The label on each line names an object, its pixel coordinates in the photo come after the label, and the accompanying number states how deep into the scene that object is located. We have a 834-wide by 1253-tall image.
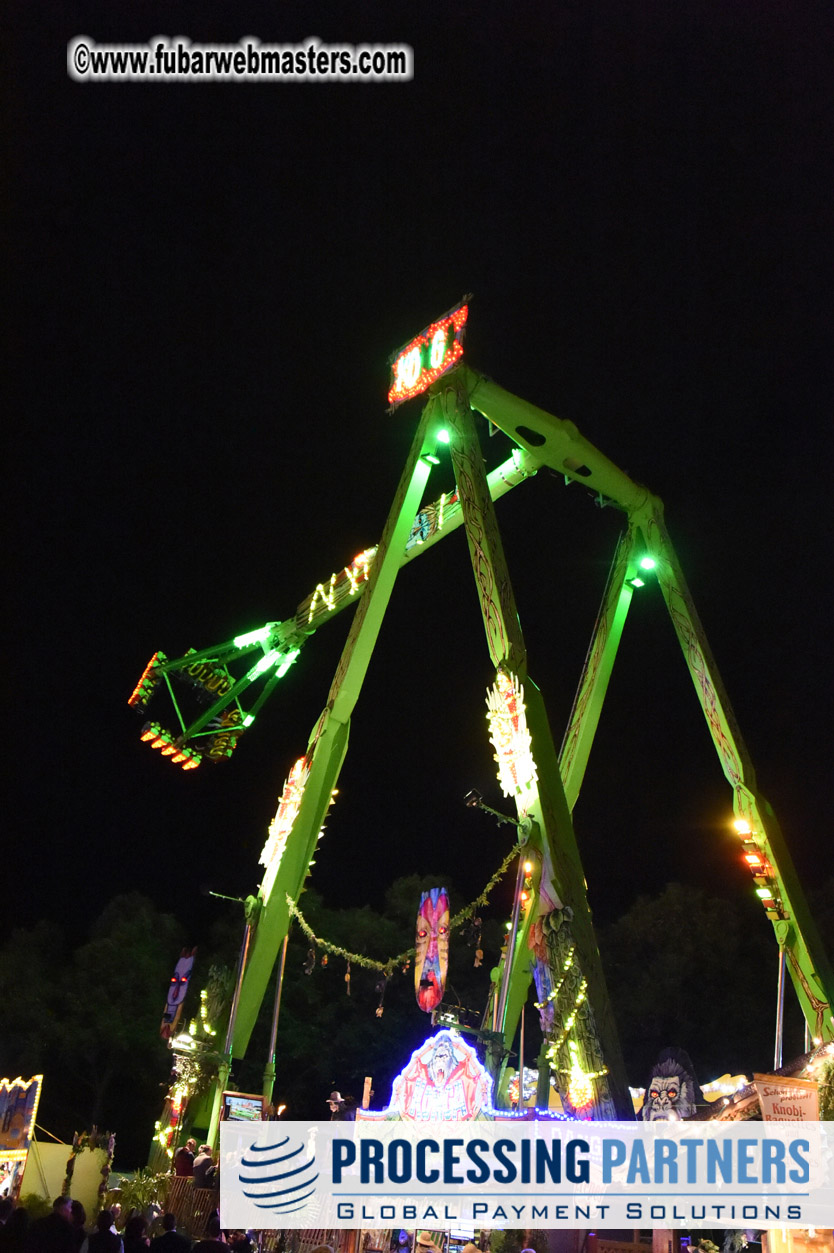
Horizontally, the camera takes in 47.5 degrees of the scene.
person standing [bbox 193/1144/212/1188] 14.09
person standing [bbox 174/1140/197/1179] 15.65
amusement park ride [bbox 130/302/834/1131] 13.96
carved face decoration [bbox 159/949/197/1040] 19.61
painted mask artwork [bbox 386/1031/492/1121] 13.95
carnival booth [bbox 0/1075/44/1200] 13.67
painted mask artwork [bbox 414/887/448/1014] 15.81
